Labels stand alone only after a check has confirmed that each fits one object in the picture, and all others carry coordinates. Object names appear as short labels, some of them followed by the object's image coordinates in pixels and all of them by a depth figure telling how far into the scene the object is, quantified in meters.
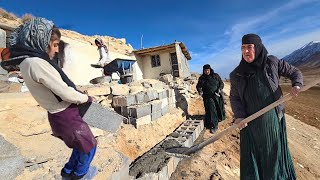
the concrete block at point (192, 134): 2.95
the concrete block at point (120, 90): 3.07
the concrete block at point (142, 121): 2.94
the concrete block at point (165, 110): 3.65
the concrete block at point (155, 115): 3.25
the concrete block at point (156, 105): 3.26
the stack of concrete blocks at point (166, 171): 1.79
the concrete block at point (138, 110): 2.91
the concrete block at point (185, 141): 2.65
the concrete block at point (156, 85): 3.93
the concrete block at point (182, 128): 3.28
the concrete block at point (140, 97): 3.15
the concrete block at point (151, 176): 1.77
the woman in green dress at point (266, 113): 1.47
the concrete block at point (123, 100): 2.98
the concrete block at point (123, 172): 1.66
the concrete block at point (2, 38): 4.15
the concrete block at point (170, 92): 4.04
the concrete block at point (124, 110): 3.00
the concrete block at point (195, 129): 3.22
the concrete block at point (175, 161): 2.18
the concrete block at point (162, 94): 3.68
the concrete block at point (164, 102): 3.68
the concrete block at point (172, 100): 4.08
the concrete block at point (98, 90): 2.82
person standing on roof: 3.54
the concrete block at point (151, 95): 3.32
